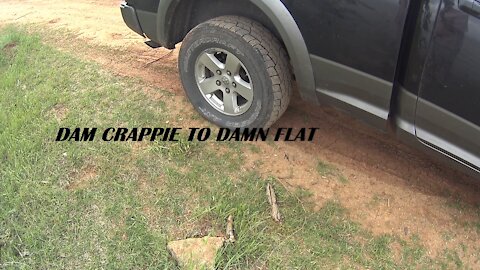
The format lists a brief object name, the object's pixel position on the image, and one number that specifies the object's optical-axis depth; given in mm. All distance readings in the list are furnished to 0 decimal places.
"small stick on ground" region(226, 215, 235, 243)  2681
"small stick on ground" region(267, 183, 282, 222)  2814
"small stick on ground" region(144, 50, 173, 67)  4324
